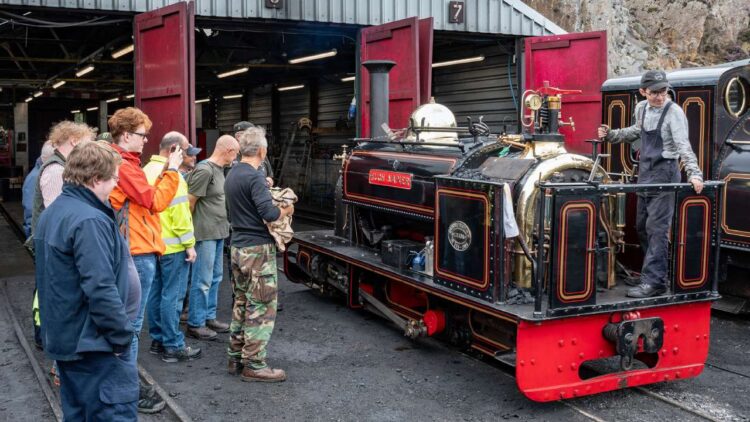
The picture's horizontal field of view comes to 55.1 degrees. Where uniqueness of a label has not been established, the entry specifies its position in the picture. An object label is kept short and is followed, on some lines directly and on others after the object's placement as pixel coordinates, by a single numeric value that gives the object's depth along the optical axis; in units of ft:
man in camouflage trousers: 16.34
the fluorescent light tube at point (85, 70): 55.03
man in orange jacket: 14.38
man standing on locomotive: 16.08
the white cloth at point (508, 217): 15.06
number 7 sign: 37.06
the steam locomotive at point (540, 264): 14.57
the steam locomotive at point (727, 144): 22.47
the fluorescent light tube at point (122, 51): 43.44
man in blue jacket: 9.70
